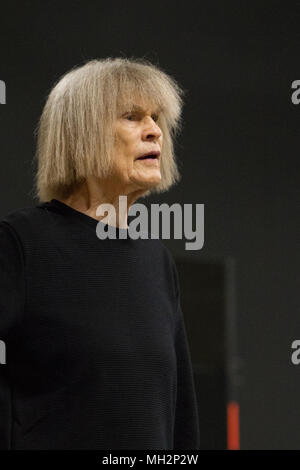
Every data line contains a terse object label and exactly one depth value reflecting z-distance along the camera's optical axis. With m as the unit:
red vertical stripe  5.78
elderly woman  4.73
